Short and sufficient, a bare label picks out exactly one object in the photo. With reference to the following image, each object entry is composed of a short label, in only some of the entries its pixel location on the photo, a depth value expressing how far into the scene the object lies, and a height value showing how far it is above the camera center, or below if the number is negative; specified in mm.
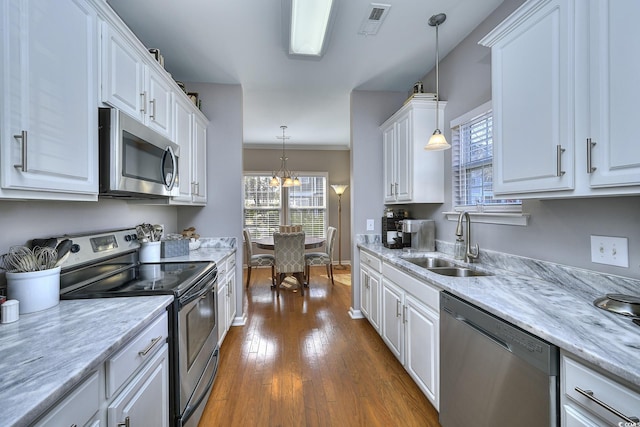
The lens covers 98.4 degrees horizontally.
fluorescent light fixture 1762 +1348
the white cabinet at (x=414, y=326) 1657 -798
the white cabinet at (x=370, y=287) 2666 -779
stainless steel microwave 1316 +308
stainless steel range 1360 -396
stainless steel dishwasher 951 -658
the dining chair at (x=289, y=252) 4051 -580
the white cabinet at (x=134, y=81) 1381 +792
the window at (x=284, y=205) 6332 +186
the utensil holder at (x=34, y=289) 1043 -294
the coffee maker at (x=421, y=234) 2686 -206
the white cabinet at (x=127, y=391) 748 -588
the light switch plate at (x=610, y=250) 1231 -174
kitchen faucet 2041 -237
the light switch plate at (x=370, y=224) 3307 -138
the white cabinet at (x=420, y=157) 2615 +532
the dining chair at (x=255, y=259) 4324 -760
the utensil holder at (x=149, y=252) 2149 -302
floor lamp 5978 +22
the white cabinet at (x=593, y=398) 729 -534
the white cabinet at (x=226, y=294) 2434 -783
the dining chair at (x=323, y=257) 4621 -753
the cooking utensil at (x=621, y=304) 1032 -357
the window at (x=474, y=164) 2082 +410
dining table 4340 -487
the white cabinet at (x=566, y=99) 969 +478
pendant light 2002 +547
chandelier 5312 +862
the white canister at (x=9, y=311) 967 -346
